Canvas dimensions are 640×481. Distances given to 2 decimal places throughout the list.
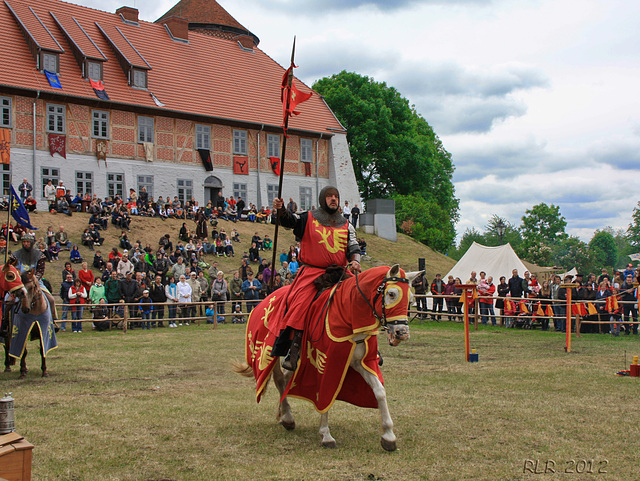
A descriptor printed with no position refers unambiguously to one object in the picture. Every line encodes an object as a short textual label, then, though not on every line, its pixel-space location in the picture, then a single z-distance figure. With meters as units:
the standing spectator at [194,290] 22.72
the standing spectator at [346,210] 39.27
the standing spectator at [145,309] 21.17
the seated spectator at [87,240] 27.17
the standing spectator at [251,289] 23.98
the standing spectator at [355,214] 40.50
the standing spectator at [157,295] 21.80
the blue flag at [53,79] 33.50
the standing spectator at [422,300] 23.75
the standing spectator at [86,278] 20.91
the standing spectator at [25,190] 29.31
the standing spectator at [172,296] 22.02
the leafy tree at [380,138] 49.31
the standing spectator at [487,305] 21.69
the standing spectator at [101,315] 20.30
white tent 26.53
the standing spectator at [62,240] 26.28
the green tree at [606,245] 78.06
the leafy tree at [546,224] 74.50
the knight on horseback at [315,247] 7.39
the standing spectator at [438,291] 23.46
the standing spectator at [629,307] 19.12
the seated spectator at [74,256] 25.27
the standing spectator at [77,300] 19.81
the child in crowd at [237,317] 23.27
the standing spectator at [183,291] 22.22
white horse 6.49
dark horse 11.27
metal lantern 5.11
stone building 33.53
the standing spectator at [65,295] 19.97
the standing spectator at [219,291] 23.19
